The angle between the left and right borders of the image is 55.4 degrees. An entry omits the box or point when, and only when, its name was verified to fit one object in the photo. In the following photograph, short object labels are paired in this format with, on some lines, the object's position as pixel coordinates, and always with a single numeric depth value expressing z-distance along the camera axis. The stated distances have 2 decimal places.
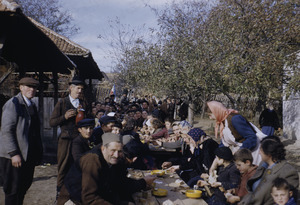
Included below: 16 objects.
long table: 3.08
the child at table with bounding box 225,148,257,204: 3.53
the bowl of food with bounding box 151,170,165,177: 4.24
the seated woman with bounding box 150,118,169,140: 7.44
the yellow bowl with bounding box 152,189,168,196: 3.27
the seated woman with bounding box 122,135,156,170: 4.32
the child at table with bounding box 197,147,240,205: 3.79
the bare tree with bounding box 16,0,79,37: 27.11
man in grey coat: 3.51
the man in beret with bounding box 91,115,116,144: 4.80
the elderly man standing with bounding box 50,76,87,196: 4.50
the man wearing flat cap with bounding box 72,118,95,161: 3.94
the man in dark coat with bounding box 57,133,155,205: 2.64
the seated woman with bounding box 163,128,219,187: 4.75
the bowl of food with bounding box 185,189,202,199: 3.17
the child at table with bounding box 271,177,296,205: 2.69
